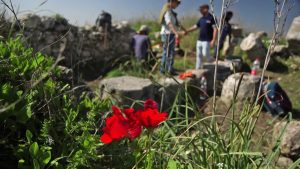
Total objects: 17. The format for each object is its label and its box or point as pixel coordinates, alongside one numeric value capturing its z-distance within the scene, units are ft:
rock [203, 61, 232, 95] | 16.93
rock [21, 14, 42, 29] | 19.83
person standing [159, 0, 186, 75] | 14.67
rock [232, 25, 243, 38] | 31.60
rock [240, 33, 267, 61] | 22.81
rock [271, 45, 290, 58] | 23.50
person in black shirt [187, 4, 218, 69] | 16.85
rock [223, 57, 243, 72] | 20.59
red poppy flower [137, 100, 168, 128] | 3.11
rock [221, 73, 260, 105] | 13.70
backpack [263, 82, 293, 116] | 13.08
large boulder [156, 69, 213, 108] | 13.24
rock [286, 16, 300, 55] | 23.70
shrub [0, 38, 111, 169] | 3.65
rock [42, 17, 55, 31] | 20.35
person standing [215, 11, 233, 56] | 20.51
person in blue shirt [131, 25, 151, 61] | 19.43
